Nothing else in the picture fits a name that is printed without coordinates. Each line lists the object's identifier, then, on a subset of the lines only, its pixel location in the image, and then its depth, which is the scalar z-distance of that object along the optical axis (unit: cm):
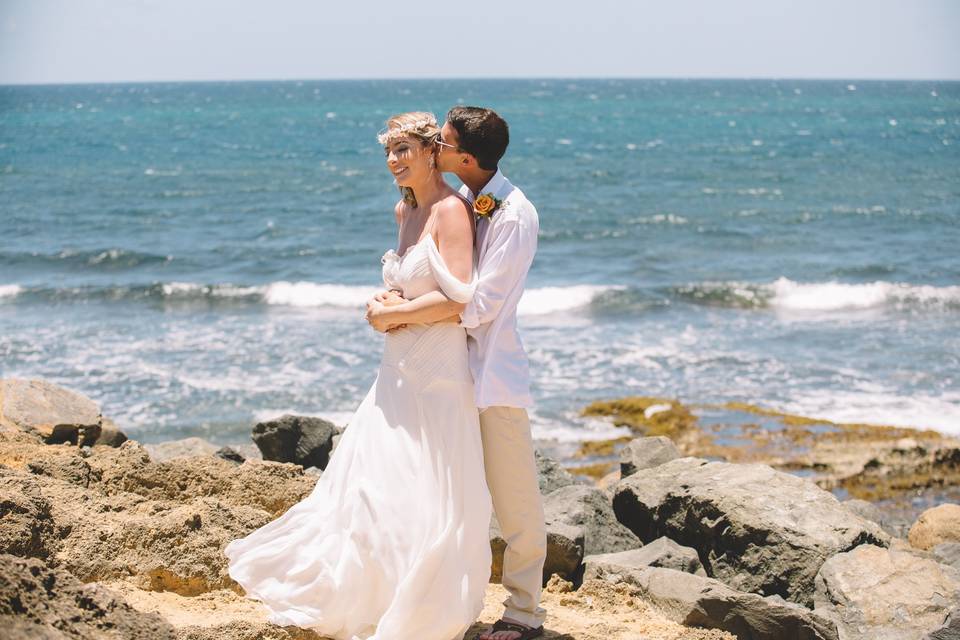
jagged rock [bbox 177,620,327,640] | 418
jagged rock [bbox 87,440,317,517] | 567
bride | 436
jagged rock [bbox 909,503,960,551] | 859
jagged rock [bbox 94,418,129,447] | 793
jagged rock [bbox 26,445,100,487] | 552
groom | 445
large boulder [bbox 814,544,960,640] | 588
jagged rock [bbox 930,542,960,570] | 762
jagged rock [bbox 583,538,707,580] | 620
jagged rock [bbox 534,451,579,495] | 783
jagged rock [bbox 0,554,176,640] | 323
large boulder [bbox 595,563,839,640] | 521
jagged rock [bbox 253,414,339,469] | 838
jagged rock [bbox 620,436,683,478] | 864
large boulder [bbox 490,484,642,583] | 589
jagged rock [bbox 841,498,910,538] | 911
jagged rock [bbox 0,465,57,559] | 446
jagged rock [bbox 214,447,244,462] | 815
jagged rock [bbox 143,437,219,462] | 854
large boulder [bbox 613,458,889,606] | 647
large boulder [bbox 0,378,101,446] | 707
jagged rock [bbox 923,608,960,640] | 478
